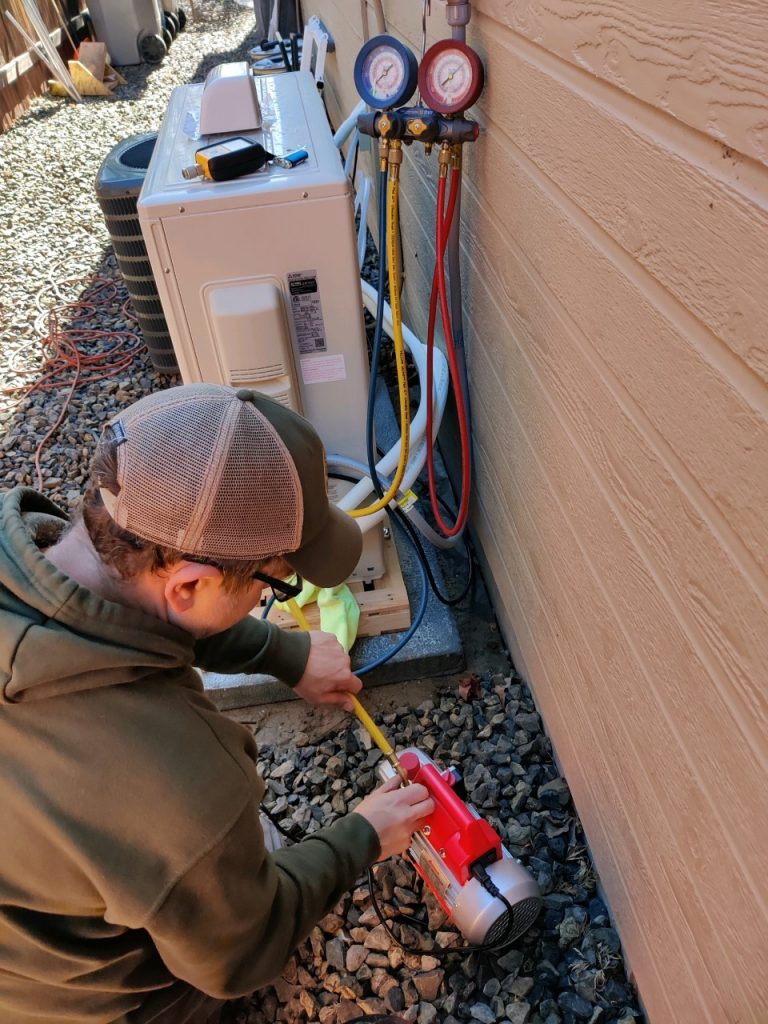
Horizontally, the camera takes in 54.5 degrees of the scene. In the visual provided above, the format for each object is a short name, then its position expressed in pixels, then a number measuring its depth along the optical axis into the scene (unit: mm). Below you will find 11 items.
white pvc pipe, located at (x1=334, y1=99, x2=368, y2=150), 2473
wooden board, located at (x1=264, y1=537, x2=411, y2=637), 2248
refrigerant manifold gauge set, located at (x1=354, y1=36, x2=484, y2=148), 1683
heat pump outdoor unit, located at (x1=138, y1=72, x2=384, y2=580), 1760
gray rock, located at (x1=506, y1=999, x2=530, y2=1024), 1477
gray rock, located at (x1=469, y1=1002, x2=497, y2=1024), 1504
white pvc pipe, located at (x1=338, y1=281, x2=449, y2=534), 2156
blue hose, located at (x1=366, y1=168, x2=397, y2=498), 2031
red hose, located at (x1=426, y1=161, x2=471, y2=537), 1861
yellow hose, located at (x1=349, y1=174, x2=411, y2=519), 1931
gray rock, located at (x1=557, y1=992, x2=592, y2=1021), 1480
